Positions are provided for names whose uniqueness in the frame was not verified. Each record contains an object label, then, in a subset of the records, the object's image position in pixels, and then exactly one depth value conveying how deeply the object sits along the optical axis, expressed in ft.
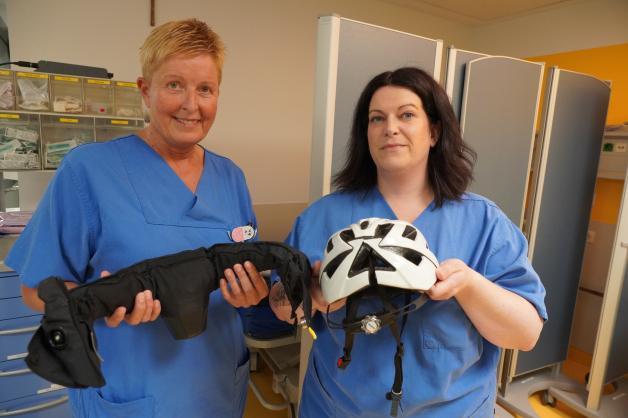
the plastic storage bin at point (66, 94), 6.68
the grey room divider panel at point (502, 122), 6.12
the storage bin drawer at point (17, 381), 5.95
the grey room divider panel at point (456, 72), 5.87
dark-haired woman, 3.21
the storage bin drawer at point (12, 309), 5.79
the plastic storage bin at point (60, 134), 6.85
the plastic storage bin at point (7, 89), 6.34
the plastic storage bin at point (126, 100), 7.21
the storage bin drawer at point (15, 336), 5.86
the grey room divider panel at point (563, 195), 7.33
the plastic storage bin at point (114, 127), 7.28
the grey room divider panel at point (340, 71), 4.65
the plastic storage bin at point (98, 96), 6.97
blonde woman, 3.03
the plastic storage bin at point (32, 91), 6.47
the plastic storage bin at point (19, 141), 6.50
